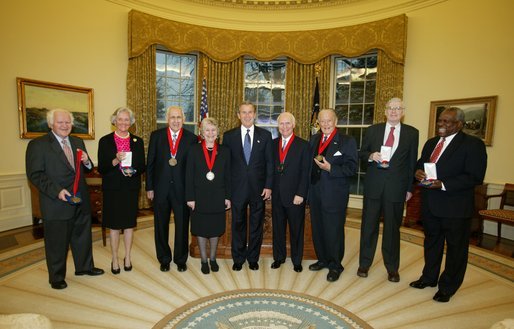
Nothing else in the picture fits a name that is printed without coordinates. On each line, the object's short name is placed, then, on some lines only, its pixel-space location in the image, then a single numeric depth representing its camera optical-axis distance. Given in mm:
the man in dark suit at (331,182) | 3266
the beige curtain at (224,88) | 7113
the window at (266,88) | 7559
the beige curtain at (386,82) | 6258
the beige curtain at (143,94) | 6316
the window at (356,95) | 6930
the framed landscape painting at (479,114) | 5191
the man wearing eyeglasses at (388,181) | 3176
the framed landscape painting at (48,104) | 5000
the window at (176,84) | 7074
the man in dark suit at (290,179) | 3363
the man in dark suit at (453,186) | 2783
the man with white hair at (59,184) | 2871
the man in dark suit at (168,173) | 3342
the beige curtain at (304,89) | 7043
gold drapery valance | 6215
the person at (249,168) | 3361
